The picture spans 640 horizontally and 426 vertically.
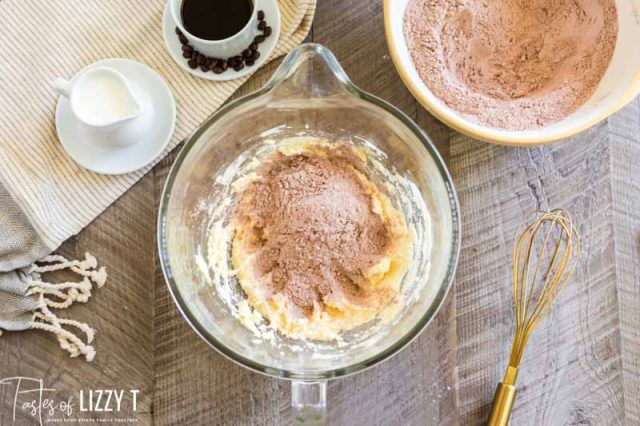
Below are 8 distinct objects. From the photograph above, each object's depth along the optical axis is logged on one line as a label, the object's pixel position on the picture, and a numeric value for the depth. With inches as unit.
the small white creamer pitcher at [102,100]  53.2
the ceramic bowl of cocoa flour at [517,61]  51.7
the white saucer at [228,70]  56.9
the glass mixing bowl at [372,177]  48.1
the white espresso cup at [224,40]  54.4
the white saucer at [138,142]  56.2
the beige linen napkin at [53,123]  55.8
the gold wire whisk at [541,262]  56.1
